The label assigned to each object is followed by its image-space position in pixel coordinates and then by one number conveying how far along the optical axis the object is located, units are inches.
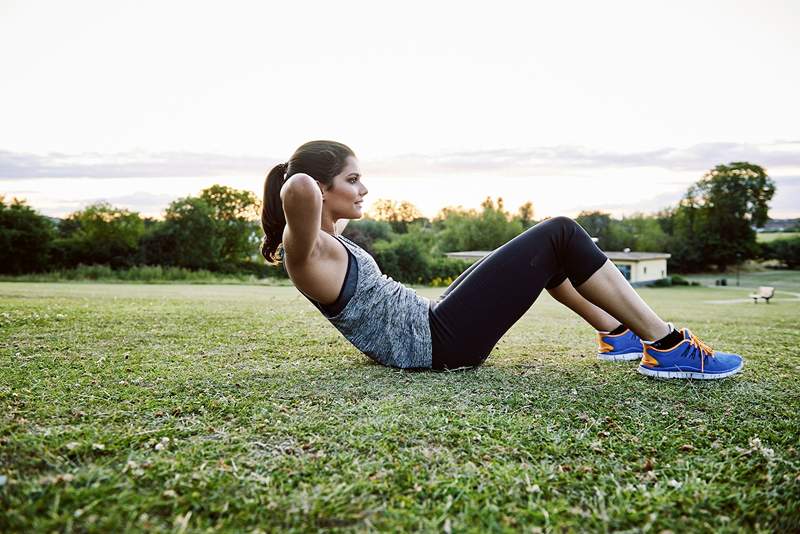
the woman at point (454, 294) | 124.7
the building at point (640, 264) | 2140.7
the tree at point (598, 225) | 2719.0
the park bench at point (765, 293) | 1129.4
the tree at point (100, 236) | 1369.3
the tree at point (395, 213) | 3164.4
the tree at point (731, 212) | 2496.3
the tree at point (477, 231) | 2869.1
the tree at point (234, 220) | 1766.7
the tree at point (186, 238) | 1549.0
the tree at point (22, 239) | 1214.3
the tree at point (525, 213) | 3272.6
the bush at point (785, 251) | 2551.7
